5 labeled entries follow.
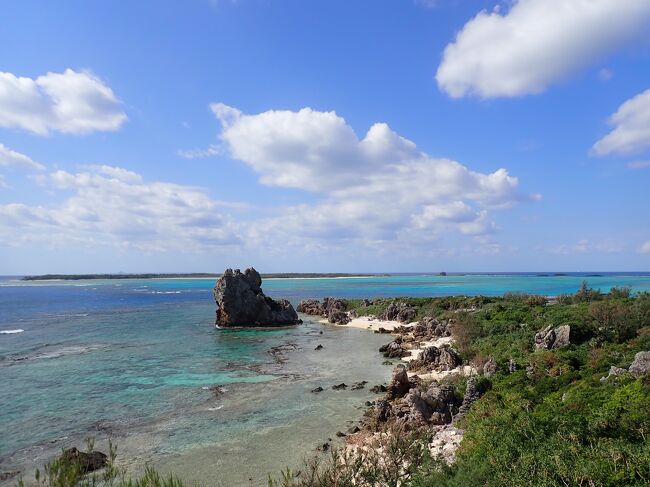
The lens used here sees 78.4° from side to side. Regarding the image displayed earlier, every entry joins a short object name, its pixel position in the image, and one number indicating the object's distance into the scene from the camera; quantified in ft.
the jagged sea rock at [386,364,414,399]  86.53
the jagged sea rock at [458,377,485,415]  70.49
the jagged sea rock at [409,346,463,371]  106.52
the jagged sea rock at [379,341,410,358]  133.00
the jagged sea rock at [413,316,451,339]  162.50
